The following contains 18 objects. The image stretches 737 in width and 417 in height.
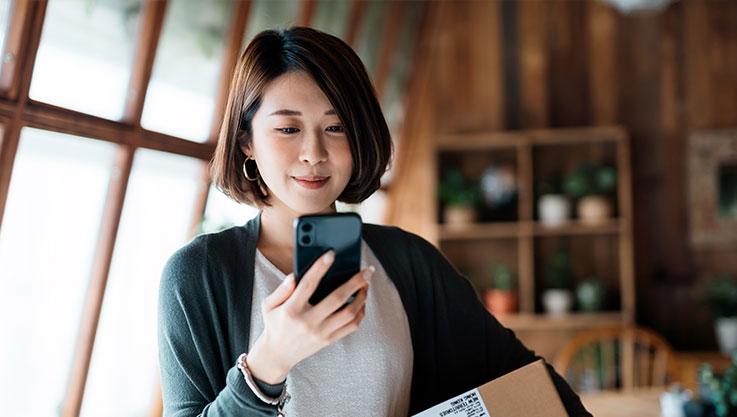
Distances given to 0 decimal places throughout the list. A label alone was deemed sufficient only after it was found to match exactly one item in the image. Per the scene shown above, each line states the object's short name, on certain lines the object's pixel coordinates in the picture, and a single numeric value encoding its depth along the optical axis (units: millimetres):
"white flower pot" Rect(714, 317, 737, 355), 3938
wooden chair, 3889
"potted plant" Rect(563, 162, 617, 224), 4238
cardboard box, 893
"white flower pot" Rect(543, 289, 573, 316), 4246
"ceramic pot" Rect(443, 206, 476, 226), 4449
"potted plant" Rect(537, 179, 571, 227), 4301
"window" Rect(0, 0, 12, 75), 1943
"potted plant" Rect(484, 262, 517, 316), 4359
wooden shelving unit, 4180
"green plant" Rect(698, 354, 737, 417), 2045
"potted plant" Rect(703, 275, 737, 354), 3947
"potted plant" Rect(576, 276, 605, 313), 4185
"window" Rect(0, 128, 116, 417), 2230
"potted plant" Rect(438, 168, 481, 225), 4441
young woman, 749
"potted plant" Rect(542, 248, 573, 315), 4257
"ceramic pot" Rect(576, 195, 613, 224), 4234
